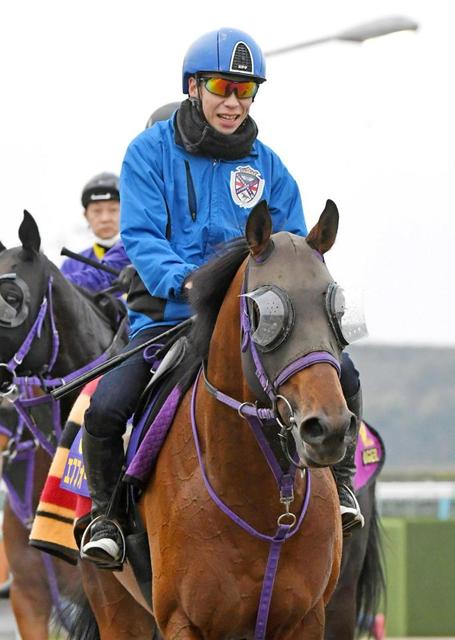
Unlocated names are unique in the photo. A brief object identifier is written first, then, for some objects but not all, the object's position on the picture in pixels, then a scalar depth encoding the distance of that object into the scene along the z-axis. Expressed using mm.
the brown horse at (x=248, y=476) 10234
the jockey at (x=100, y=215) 21717
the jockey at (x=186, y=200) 12470
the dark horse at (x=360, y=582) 16934
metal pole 25834
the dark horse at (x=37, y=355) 16508
